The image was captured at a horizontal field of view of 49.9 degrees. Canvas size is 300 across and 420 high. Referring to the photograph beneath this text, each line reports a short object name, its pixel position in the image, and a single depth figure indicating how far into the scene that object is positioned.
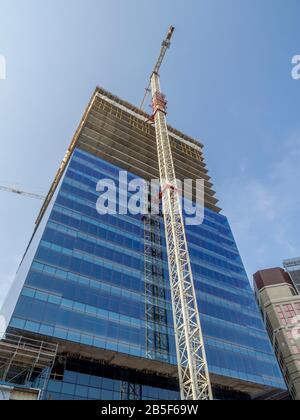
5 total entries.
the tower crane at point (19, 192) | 93.42
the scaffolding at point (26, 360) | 29.55
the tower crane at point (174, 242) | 29.78
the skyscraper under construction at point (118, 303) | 34.28
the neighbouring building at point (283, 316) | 70.12
